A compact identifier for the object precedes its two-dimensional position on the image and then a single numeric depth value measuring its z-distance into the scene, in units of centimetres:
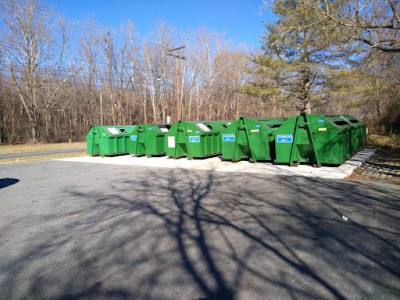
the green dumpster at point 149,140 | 1446
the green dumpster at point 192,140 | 1294
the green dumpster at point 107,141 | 1538
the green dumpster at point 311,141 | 958
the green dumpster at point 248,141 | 1111
